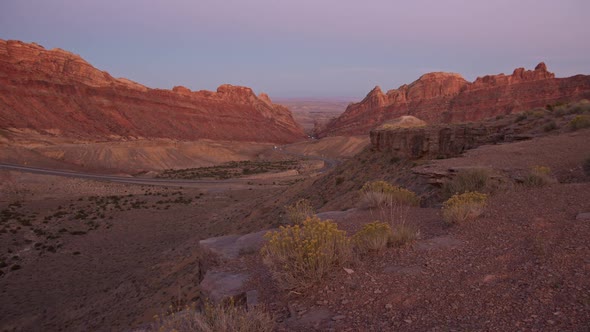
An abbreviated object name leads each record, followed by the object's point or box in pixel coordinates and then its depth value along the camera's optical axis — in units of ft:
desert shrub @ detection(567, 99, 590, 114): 58.08
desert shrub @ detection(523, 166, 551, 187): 26.02
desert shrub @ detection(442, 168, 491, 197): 27.72
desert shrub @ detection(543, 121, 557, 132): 50.62
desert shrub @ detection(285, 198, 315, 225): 27.33
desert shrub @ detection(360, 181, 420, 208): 28.02
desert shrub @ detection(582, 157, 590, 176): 30.55
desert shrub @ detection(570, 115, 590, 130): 46.93
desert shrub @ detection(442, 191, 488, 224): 20.73
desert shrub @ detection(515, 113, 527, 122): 58.17
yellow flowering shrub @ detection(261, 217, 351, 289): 14.74
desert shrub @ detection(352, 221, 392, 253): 17.57
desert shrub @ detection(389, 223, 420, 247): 18.25
